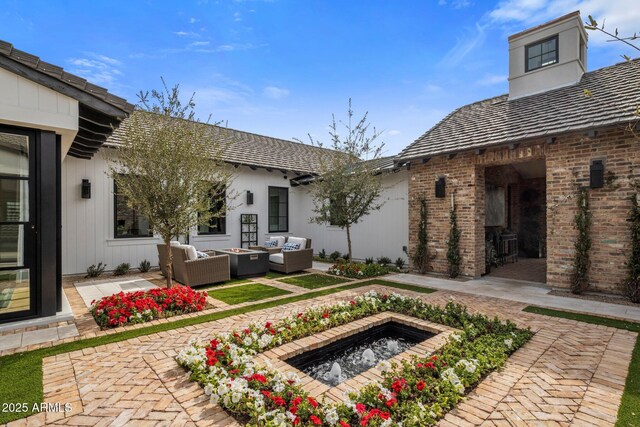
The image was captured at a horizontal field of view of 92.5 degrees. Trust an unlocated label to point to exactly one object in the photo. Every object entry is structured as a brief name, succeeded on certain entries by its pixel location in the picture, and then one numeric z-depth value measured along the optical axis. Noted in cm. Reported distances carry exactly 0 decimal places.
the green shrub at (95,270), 838
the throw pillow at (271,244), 1042
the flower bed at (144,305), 475
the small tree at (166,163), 527
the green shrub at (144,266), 925
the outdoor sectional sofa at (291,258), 905
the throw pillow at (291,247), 959
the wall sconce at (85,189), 845
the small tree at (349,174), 906
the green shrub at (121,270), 875
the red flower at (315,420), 235
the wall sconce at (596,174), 619
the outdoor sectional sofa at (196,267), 712
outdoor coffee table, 833
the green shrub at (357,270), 873
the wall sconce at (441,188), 866
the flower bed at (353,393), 246
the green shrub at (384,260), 1048
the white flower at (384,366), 329
